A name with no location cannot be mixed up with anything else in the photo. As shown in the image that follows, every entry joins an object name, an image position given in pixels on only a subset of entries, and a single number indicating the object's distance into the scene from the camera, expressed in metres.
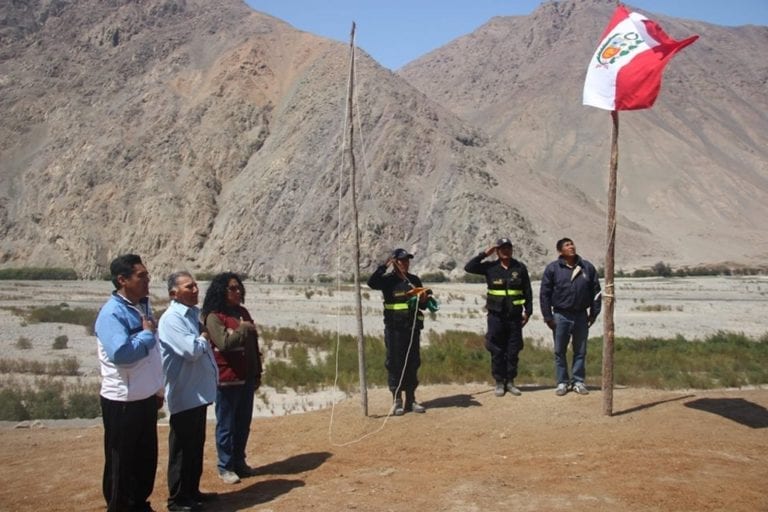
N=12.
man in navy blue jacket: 9.27
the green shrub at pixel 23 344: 21.11
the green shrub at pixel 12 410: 11.02
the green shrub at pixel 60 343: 20.83
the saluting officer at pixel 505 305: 9.43
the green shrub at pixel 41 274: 66.00
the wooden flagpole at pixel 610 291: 8.14
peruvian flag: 8.16
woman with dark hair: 6.50
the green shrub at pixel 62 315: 28.31
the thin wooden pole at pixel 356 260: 9.00
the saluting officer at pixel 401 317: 8.91
